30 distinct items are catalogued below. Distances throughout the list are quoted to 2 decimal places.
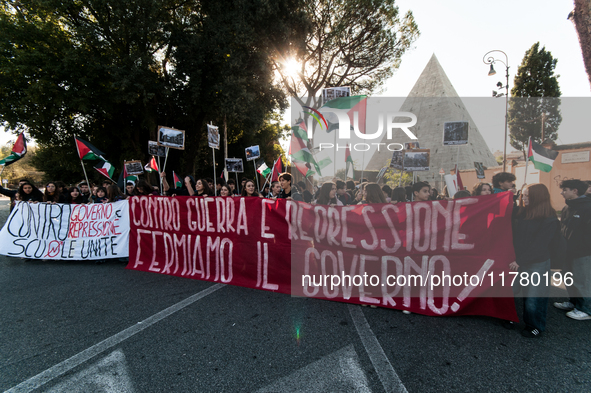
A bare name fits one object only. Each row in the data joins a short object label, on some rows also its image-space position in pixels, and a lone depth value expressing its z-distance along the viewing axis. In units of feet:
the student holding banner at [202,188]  19.86
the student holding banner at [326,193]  20.62
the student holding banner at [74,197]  24.25
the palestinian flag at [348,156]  43.32
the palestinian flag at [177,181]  34.63
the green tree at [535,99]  98.32
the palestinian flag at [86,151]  25.27
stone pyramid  144.56
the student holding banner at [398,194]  23.15
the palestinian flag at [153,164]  33.42
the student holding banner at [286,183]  17.44
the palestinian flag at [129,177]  35.96
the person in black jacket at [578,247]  10.91
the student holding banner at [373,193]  17.19
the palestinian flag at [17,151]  22.65
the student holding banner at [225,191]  19.57
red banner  10.85
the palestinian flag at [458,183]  29.67
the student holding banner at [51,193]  22.12
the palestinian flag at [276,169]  36.39
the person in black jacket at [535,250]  9.67
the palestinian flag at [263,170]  40.83
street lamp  56.82
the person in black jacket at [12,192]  22.43
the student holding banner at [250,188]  21.61
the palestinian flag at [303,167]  35.12
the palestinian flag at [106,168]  28.02
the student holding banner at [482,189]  17.04
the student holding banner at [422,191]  14.29
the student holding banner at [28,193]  22.35
